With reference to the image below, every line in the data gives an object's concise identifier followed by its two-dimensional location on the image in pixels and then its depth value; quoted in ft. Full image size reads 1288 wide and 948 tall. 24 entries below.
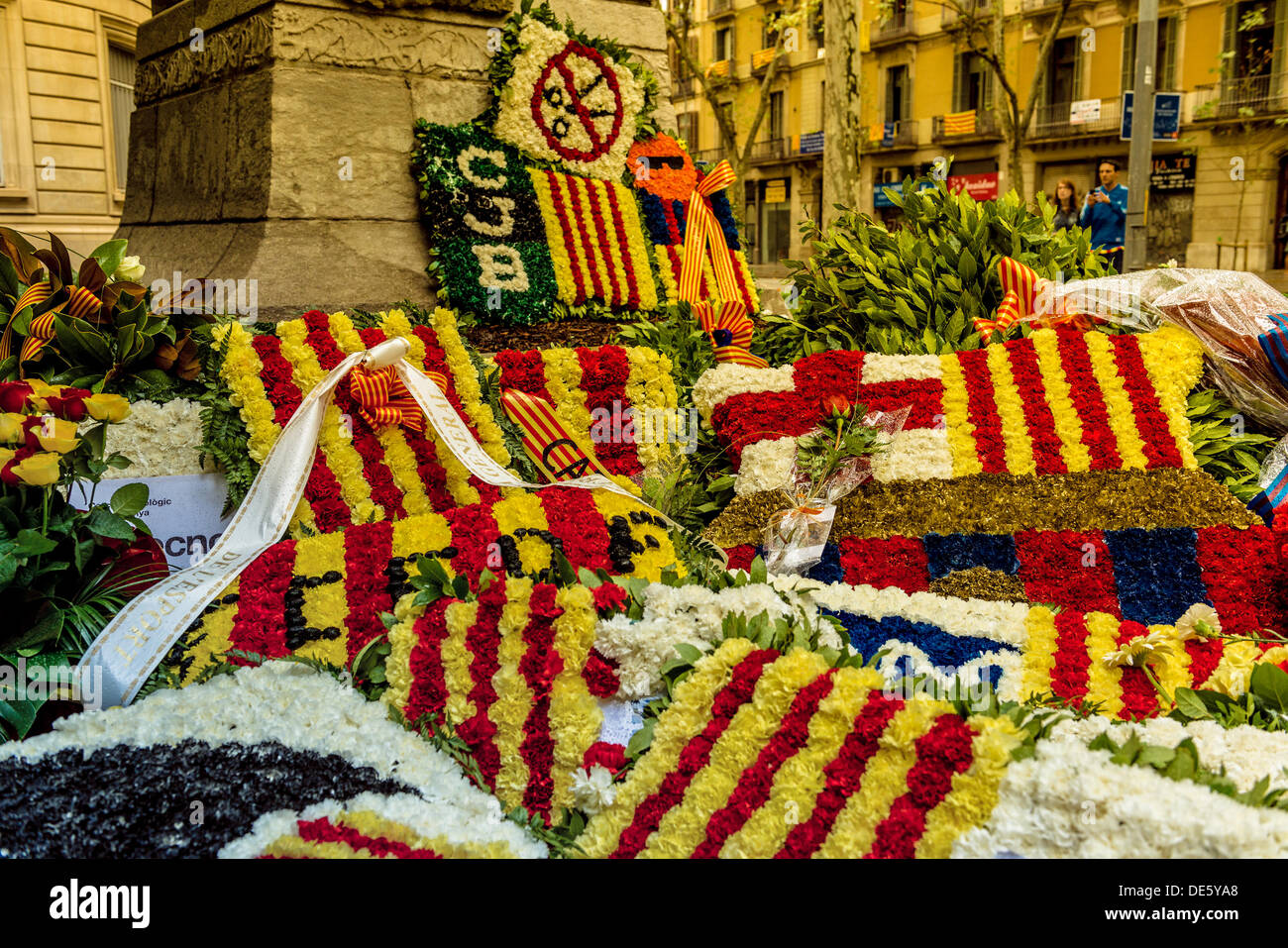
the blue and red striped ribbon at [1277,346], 10.21
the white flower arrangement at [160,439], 9.09
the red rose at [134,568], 7.35
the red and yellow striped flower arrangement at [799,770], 4.46
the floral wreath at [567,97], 15.96
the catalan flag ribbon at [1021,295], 11.78
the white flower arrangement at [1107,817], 3.76
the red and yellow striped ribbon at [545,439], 10.34
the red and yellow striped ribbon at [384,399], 9.29
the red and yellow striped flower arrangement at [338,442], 9.15
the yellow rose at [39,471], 6.33
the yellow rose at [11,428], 6.45
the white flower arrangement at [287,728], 5.61
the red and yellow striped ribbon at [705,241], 17.28
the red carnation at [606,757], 5.72
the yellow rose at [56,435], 6.52
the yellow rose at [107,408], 6.88
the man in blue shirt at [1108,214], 31.40
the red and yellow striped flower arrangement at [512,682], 5.85
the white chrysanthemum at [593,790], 5.52
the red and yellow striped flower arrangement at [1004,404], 9.93
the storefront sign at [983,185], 79.66
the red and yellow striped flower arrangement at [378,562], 6.87
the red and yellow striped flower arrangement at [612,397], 11.02
